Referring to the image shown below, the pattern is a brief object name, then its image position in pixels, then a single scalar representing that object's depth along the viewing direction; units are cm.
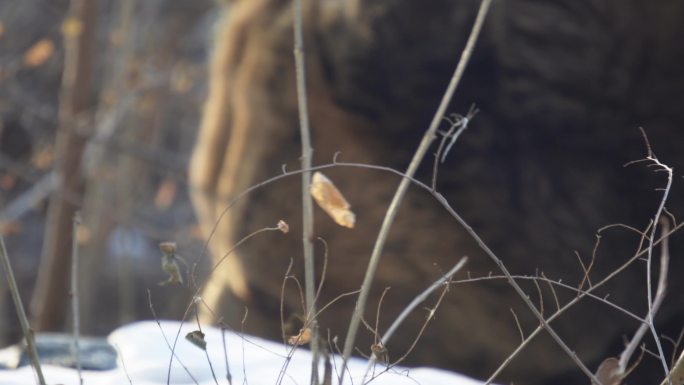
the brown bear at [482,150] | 495
